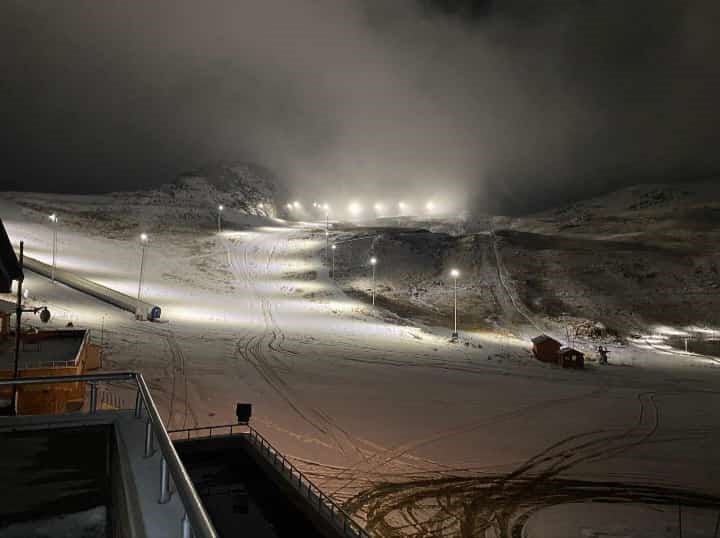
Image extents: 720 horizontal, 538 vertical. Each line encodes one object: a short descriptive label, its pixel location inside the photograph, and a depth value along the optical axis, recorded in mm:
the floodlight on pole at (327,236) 71838
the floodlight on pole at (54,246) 38706
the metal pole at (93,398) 5419
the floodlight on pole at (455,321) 38969
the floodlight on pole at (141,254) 33691
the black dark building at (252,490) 10938
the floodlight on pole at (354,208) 161000
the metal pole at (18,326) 11898
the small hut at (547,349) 33781
